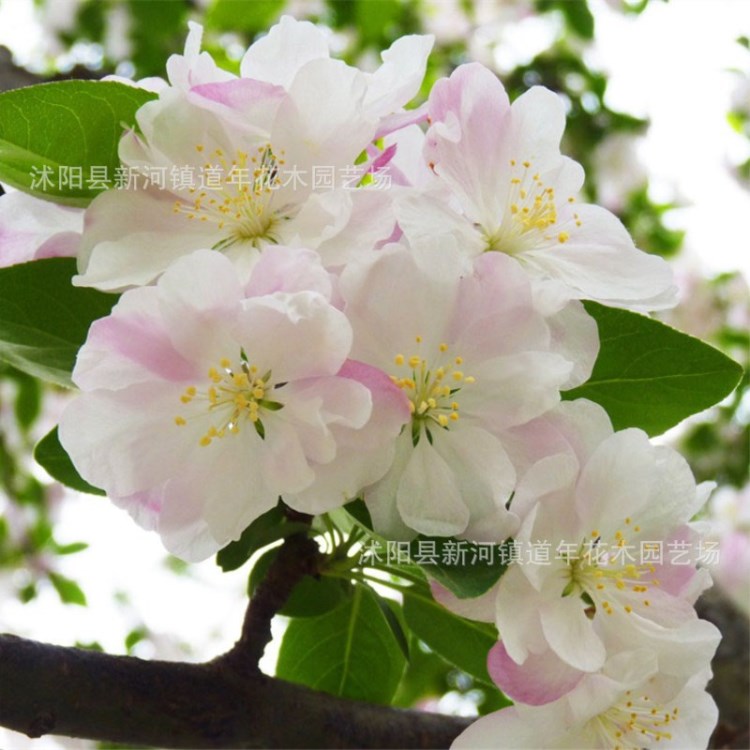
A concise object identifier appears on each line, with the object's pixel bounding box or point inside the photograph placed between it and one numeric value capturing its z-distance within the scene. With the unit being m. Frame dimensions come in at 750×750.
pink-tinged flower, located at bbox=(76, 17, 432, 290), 0.33
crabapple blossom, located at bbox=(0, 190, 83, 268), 0.35
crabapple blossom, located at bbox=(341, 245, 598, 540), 0.33
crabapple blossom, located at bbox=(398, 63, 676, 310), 0.34
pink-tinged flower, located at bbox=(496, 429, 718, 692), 0.33
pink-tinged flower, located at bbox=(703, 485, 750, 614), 1.98
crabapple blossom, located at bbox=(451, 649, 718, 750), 0.33
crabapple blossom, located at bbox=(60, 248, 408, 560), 0.32
